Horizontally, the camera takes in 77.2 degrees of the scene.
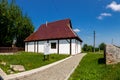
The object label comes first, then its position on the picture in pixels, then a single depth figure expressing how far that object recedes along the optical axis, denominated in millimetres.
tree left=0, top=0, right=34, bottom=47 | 16905
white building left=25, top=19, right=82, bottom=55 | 13095
